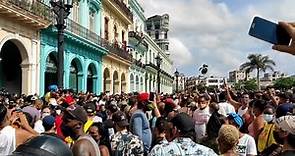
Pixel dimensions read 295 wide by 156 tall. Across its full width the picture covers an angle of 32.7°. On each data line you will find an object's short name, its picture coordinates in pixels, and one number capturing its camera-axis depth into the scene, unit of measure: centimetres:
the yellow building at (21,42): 1947
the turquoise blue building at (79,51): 2464
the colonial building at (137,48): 5244
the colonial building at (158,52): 6772
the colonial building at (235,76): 17842
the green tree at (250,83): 9839
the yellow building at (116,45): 3847
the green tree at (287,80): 9821
